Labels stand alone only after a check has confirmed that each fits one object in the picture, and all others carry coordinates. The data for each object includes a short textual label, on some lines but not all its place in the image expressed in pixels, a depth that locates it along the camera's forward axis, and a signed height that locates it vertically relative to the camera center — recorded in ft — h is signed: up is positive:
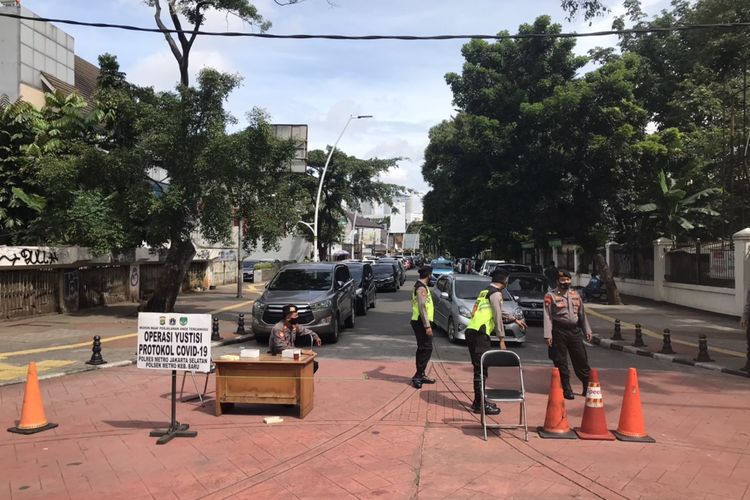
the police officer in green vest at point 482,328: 24.57 -2.92
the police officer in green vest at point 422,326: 28.63 -3.31
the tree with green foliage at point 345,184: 135.33 +17.46
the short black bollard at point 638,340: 42.47 -5.82
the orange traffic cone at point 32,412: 21.59 -5.75
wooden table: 23.11 -4.87
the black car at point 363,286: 62.90 -3.07
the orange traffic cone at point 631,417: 20.84 -5.64
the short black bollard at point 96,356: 34.55 -5.81
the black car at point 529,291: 55.01 -3.12
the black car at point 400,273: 115.24 -2.98
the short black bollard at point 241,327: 47.80 -5.62
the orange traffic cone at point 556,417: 21.07 -5.73
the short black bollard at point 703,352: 37.16 -5.85
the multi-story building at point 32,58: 77.82 +27.94
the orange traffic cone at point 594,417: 20.79 -5.59
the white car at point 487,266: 92.71 -1.20
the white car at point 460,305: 43.19 -3.55
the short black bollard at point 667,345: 39.75 -5.80
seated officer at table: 28.12 -3.59
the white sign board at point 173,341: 21.20 -3.01
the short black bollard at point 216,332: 44.48 -5.70
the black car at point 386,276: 101.86 -3.08
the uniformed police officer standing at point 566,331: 27.02 -3.31
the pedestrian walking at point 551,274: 91.74 -2.46
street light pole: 107.67 +5.12
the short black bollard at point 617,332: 45.34 -5.60
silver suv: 42.45 -3.02
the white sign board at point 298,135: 90.74 +19.03
